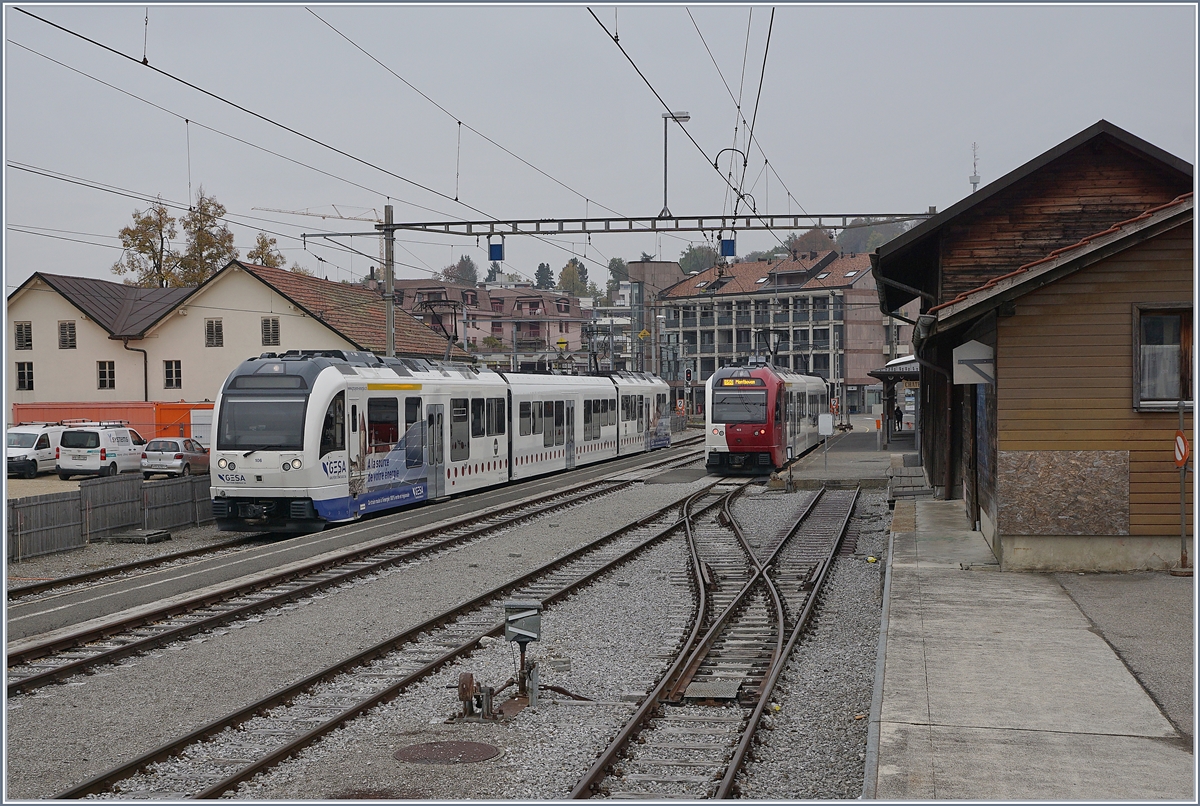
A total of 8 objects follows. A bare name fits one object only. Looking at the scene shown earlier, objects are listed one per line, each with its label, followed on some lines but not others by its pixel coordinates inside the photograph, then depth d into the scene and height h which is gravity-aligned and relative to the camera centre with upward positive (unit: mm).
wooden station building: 12344 +101
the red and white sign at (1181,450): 11562 -506
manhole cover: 7297 -2251
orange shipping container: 39656 -240
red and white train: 31531 -463
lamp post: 23253 +5839
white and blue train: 18141 -540
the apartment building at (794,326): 85250 +5946
